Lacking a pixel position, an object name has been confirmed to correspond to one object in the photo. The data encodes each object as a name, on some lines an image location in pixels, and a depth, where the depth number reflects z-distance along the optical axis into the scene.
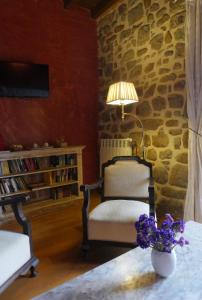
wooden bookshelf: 3.40
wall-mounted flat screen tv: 3.43
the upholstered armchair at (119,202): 2.16
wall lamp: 2.90
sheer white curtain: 2.77
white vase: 1.29
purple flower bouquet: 1.30
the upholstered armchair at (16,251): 1.67
